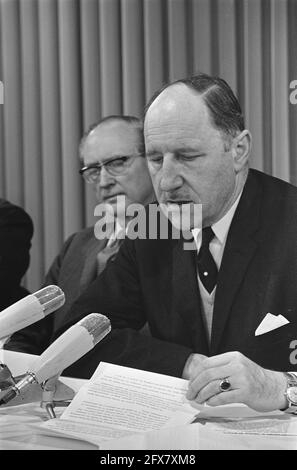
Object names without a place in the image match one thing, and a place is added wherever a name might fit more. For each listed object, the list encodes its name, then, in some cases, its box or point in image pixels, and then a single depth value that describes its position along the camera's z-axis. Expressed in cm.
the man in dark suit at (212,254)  189
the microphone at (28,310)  163
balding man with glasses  228
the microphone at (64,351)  161
